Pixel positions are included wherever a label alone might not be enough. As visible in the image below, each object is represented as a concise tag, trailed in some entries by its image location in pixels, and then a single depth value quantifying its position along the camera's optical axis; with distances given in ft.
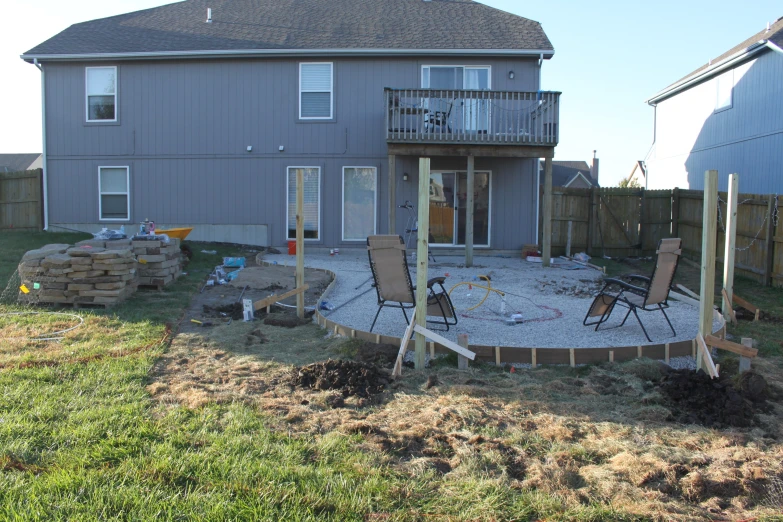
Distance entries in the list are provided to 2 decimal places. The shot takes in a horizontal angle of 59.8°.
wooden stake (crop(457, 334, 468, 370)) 19.17
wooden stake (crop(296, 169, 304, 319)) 26.86
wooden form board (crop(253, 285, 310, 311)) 27.35
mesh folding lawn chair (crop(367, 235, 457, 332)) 23.32
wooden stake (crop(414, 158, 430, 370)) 19.31
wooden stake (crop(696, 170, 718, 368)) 18.47
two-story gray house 53.21
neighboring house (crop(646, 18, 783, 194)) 52.95
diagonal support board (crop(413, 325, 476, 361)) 18.84
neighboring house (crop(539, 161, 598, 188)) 133.97
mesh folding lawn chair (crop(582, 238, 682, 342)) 23.11
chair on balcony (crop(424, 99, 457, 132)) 48.60
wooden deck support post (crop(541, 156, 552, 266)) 47.57
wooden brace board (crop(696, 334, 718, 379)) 17.47
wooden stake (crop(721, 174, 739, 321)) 24.52
